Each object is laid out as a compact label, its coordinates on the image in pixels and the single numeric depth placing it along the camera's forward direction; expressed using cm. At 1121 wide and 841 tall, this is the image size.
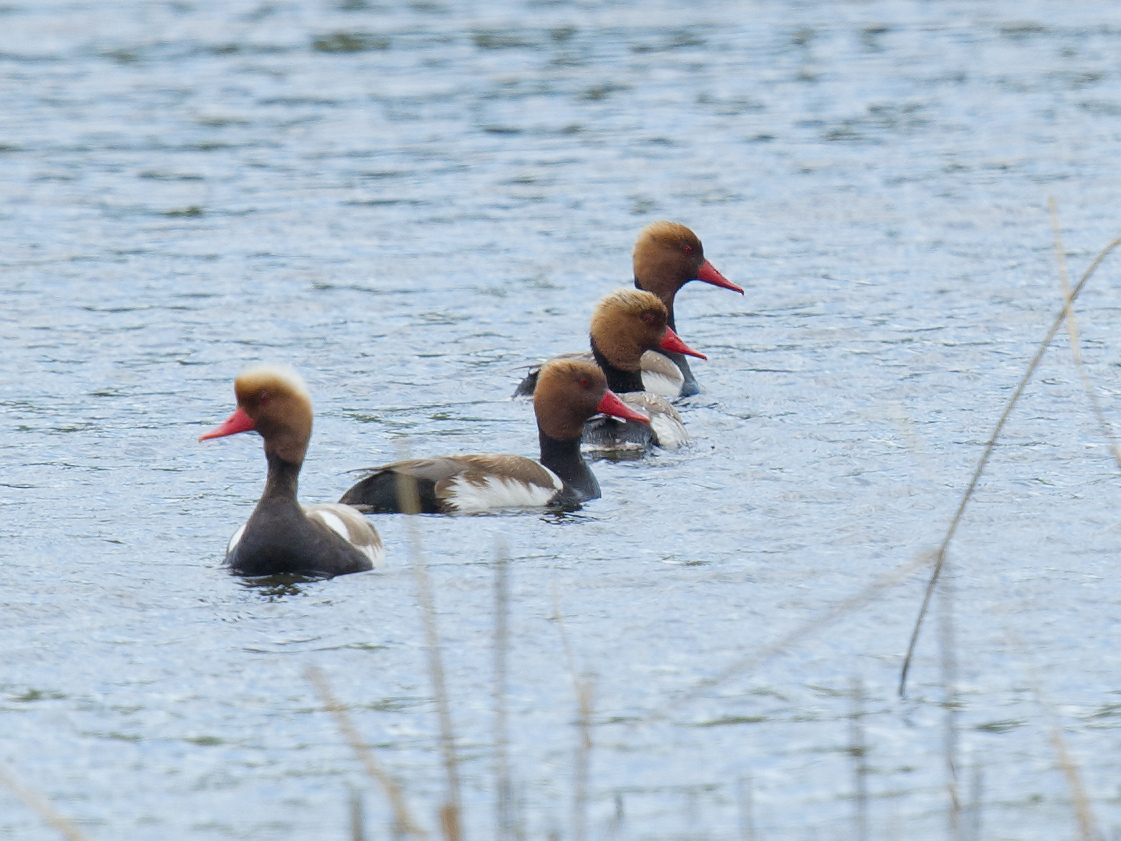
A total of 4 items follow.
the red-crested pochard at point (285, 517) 1722
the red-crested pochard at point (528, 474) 1953
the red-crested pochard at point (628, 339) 2452
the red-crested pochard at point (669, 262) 2836
